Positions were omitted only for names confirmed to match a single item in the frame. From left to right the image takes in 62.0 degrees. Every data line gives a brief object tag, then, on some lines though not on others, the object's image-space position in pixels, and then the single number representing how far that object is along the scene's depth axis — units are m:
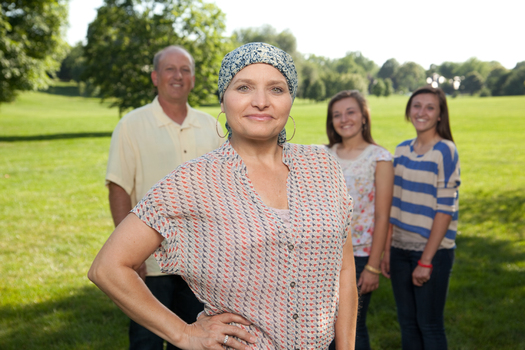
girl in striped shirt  3.65
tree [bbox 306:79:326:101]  81.50
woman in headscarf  1.72
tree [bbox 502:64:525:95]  69.12
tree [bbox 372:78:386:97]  46.18
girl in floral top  3.75
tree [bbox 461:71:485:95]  65.49
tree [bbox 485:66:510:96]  73.36
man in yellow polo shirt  3.53
